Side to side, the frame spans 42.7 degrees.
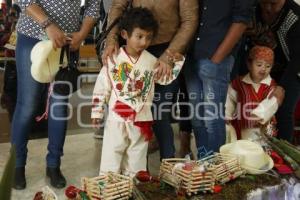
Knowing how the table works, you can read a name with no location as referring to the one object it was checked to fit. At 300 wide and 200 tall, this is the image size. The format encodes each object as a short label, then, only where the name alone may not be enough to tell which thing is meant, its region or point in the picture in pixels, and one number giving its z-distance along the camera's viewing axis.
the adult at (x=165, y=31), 1.84
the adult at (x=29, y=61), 1.78
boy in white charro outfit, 1.83
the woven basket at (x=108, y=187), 1.30
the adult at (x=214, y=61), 1.83
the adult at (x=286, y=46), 2.13
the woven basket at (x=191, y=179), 1.41
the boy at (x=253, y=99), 2.16
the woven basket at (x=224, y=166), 1.51
